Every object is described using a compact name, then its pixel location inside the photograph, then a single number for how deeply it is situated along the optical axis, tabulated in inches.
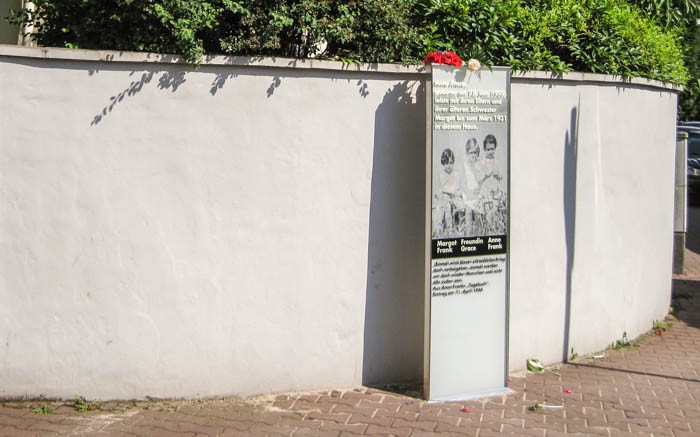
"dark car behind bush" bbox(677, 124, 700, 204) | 799.1
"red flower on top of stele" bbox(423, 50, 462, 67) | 252.4
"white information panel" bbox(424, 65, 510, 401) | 251.0
